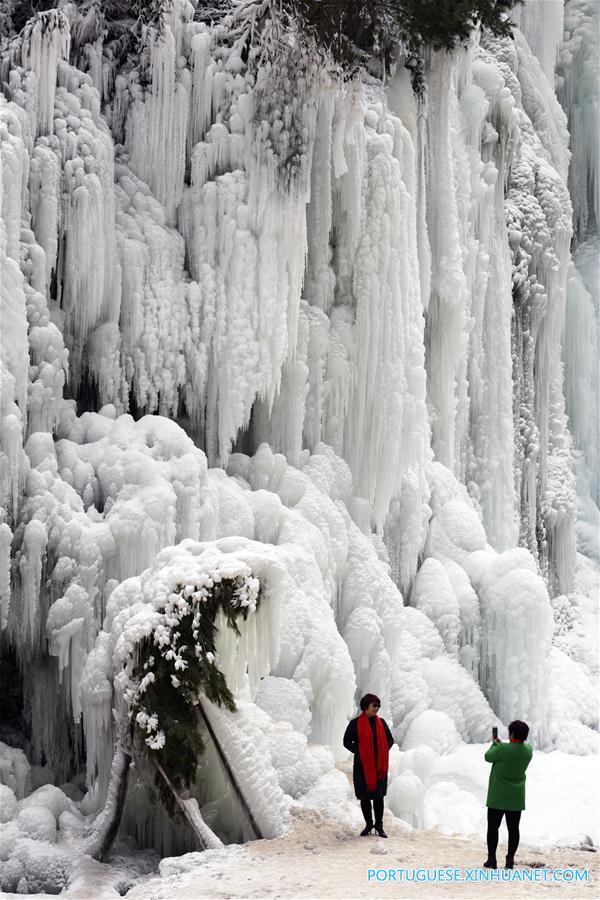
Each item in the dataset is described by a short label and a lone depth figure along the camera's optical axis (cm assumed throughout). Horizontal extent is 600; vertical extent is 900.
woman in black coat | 1491
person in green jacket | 1378
